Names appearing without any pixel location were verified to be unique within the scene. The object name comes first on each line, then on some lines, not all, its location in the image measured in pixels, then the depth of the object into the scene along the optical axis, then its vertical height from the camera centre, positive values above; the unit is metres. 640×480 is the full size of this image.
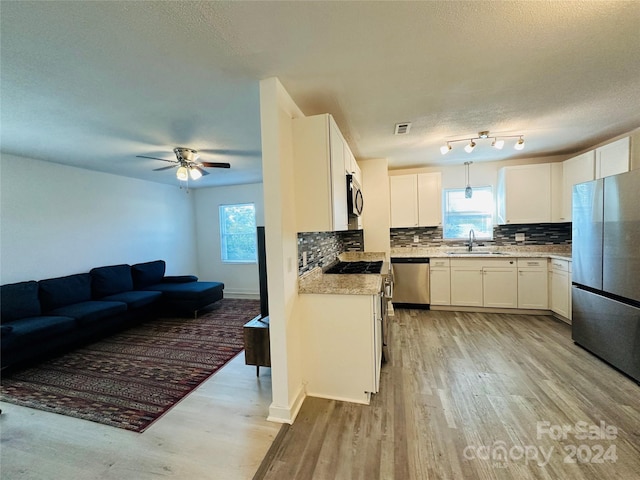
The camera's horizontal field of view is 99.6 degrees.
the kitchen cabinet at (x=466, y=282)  4.12 -0.83
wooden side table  2.41 -0.99
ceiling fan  3.30 +0.91
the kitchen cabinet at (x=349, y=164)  2.64 +0.76
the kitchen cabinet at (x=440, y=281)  4.25 -0.82
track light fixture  3.16 +1.07
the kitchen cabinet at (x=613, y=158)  2.94 +0.76
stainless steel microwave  2.72 +0.36
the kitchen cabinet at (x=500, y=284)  3.99 -0.85
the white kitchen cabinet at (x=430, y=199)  4.50 +0.51
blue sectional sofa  2.86 -0.89
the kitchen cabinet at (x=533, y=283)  3.88 -0.82
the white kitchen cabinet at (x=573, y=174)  3.42 +0.69
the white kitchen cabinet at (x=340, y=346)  2.07 -0.89
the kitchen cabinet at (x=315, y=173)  2.05 +0.46
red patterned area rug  2.15 -1.35
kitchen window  4.60 +0.26
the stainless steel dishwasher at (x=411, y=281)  4.35 -0.83
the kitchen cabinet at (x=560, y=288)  3.50 -0.84
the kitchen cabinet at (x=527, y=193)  4.08 +0.51
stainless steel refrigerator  2.32 -0.43
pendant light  4.59 +0.73
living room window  5.92 +0.05
